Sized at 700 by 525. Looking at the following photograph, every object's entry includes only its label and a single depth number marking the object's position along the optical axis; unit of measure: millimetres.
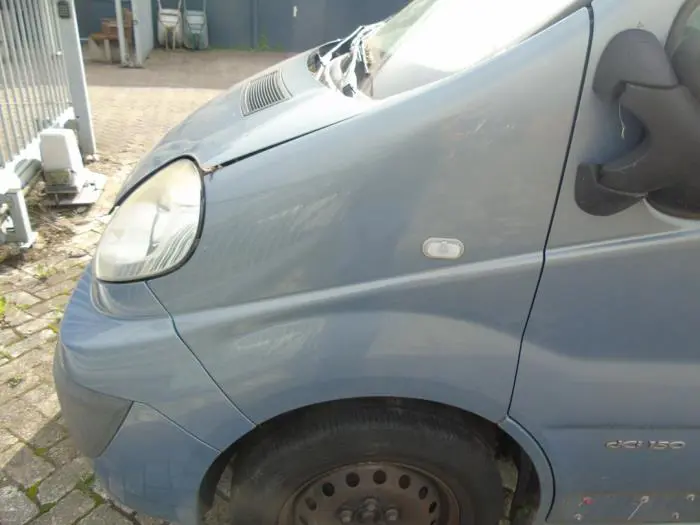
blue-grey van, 1353
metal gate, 3930
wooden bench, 11328
